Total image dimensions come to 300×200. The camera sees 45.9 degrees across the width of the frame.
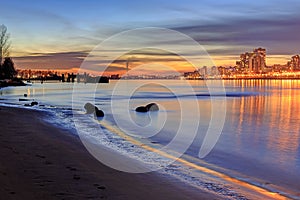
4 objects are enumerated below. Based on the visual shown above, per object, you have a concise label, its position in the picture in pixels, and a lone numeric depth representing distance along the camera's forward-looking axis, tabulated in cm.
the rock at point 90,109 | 2780
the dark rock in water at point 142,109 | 3153
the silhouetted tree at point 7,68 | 10938
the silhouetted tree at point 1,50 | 9864
